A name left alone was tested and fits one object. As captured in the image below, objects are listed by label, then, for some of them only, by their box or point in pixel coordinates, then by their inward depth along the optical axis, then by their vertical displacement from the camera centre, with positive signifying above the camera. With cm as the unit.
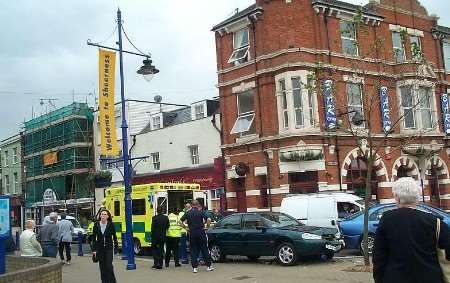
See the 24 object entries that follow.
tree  2702 +440
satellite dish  4710 +839
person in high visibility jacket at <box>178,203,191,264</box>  1775 -138
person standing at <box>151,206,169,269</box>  1647 -97
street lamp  1645 +157
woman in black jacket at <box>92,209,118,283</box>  1128 -80
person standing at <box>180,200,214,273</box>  1533 -96
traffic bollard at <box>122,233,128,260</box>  2039 -170
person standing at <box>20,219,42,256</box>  1371 -86
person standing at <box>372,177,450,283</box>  484 -47
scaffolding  4866 +477
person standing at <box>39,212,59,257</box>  1736 -93
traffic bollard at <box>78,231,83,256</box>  2391 -163
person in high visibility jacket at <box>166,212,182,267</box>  1691 -112
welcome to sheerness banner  1759 +333
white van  1914 -51
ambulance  2188 -2
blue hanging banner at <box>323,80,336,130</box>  2669 +363
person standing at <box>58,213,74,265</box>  1972 -99
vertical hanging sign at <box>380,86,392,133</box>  2894 +397
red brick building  2686 +427
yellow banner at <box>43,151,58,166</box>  5166 +446
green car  1512 -117
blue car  1695 -103
